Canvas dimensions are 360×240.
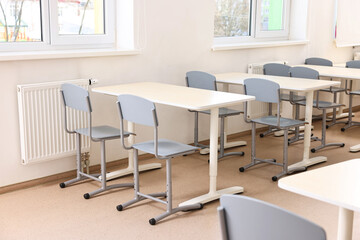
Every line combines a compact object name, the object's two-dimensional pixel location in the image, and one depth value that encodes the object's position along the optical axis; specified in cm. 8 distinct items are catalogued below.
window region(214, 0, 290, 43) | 585
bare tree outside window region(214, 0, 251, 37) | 580
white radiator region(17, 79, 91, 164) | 397
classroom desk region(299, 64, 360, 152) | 537
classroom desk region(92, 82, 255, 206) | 363
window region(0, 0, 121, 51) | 414
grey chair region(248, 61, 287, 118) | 589
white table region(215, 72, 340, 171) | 454
